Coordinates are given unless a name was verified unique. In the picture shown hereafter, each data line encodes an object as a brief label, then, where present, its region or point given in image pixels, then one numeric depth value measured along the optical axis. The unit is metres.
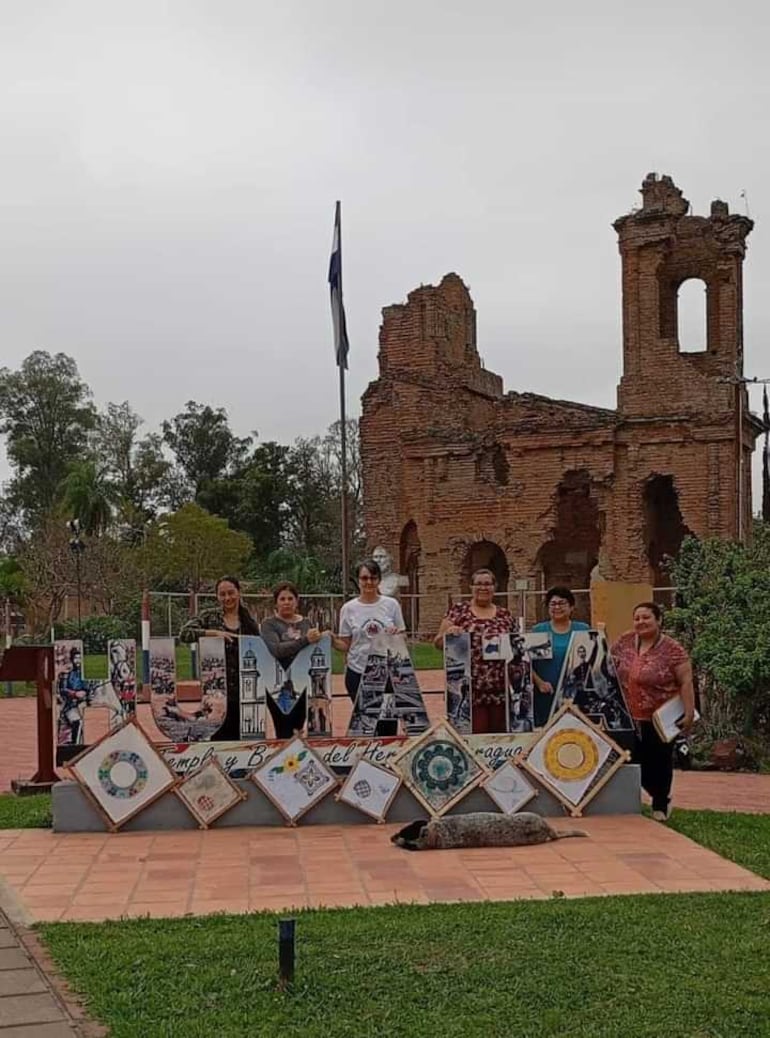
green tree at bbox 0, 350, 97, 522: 58.41
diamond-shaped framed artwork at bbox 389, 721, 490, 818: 8.05
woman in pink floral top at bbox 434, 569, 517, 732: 8.70
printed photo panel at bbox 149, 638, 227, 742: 8.45
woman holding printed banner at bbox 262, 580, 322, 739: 8.53
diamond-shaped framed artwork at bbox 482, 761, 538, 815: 8.05
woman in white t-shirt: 8.68
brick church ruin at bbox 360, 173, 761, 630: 30.39
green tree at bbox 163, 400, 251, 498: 59.25
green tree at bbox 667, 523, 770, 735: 10.74
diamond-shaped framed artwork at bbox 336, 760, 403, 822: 8.04
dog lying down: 7.29
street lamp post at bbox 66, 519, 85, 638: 34.31
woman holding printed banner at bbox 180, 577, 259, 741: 8.50
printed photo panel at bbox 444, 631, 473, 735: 8.72
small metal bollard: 4.64
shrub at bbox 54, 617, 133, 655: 30.64
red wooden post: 9.05
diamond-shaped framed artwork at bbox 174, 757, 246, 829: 7.96
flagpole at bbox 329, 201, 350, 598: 21.69
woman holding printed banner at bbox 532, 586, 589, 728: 8.78
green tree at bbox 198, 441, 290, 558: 52.97
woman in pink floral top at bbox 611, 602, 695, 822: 8.34
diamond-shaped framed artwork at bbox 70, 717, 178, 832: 7.92
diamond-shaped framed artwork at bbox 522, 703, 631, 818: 8.30
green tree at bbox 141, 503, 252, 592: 41.50
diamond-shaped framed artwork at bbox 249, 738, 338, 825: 8.05
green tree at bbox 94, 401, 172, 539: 59.09
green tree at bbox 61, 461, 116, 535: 47.88
